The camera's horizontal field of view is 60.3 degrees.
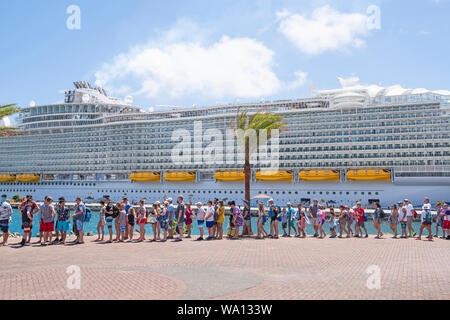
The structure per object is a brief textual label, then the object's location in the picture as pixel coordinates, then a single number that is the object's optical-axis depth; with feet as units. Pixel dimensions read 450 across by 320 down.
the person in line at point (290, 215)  56.90
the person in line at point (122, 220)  48.86
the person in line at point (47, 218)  43.68
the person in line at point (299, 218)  56.29
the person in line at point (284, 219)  57.41
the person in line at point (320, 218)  56.04
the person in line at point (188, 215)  51.42
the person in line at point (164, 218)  50.96
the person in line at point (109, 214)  48.19
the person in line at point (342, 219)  56.54
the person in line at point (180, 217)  49.39
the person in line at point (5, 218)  43.66
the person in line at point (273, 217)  52.54
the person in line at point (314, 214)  55.62
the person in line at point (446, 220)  50.72
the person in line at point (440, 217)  51.73
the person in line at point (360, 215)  55.77
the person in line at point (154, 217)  50.29
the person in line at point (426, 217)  50.72
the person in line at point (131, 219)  49.57
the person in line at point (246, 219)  54.60
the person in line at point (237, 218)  52.29
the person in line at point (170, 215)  50.19
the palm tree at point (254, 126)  68.86
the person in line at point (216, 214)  52.47
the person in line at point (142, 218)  49.24
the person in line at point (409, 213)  53.98
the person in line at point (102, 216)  48.78
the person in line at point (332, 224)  57.32
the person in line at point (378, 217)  54.80
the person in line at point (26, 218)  43.89
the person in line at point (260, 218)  52.03
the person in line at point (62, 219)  45.37
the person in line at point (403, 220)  54.54
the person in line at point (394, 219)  54.75
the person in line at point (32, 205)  44.62
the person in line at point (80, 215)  45.24
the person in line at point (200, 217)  50.93
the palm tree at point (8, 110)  65.31
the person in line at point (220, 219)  52.13
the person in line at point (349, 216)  57.26
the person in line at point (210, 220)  50.72
